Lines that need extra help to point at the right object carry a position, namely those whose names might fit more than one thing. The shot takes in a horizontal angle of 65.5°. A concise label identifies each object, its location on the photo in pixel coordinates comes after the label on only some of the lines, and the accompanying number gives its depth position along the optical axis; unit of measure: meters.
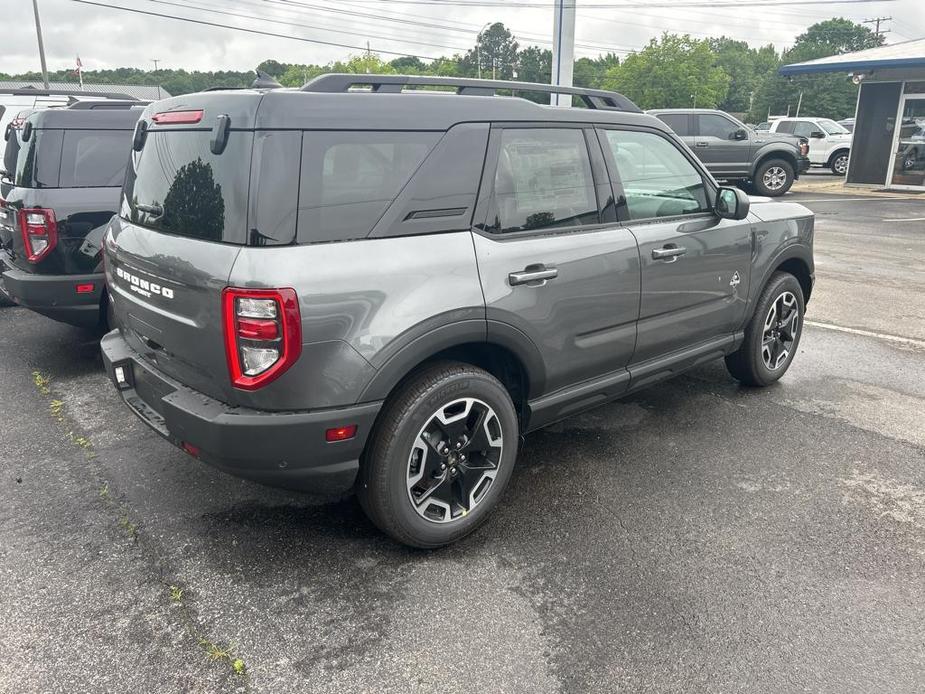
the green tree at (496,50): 110.05
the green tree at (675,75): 70.19
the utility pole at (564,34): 10.85
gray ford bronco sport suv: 2.52
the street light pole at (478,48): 108.21
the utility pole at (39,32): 30.42
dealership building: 17.75
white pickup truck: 23.38
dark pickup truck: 16.14
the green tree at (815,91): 81.75
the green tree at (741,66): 107.25
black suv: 5.01
